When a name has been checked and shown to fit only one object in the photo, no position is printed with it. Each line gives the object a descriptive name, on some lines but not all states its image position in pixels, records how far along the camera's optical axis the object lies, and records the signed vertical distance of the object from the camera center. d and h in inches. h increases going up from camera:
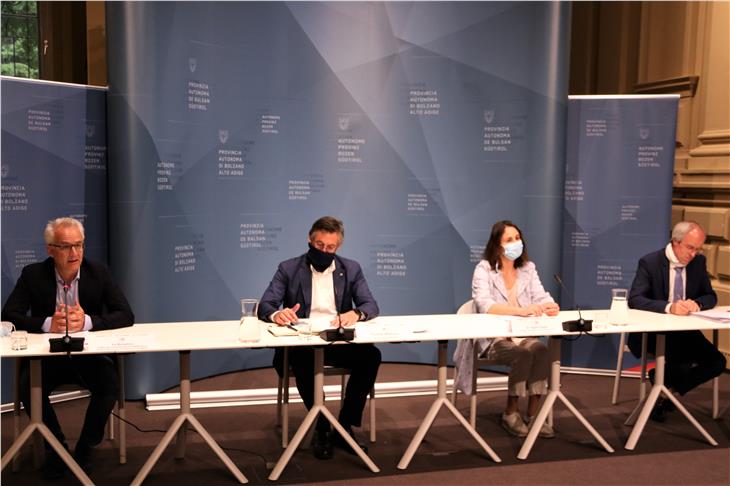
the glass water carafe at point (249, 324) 130.2 -25.5
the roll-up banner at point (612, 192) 210.8 -3.0
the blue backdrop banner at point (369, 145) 198.8 +8.5
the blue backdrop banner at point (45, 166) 172.7 +0.8
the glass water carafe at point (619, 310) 151.0 -25.2
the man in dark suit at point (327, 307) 149.9 -26.4
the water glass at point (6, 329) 127.7 -26.7
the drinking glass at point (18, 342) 122.3 -27.7
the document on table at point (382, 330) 136.6 -28.3
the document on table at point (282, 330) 136.3 -28.0
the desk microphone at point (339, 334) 132.6 -27.4
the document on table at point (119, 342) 123.8 -28.4
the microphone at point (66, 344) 120.5 -27.4
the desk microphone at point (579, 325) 143.3 -27.1
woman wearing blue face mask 161.2 -27.0
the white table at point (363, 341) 128.0 -28.7
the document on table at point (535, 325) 142.3 -27.8
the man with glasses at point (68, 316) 135.6 -26.2
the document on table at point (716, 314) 156.7 -27.5
